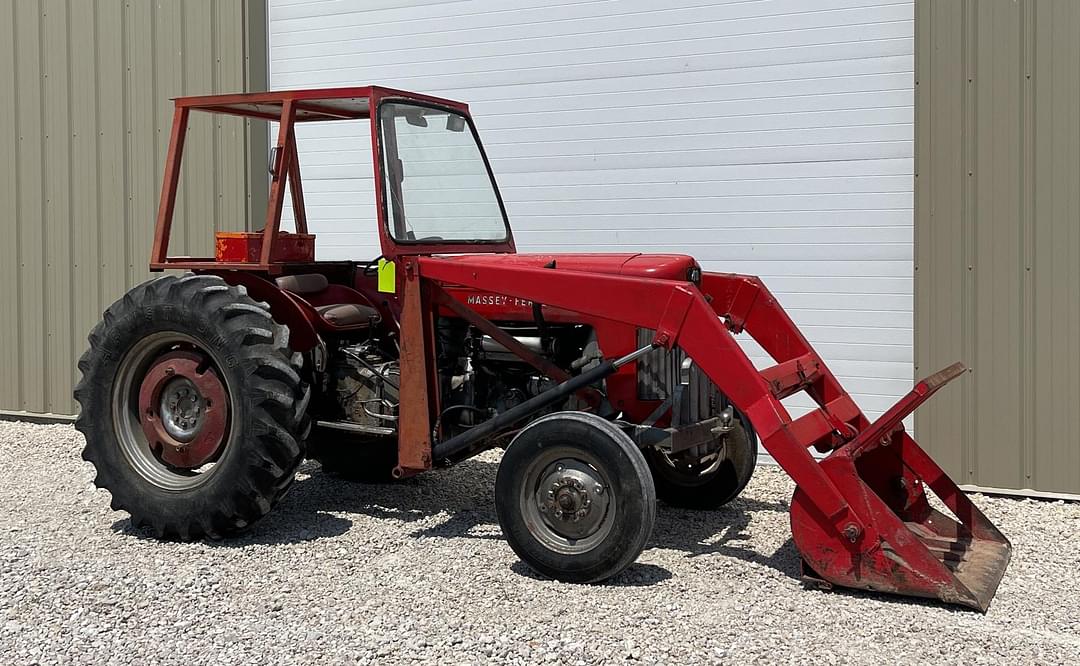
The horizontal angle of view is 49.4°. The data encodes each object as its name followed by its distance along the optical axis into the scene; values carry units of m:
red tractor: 4.78
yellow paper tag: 5.50
